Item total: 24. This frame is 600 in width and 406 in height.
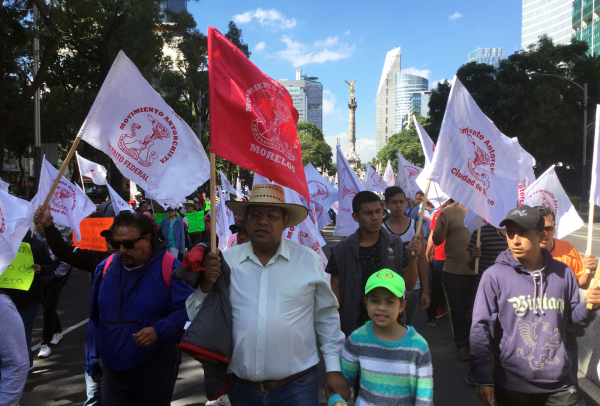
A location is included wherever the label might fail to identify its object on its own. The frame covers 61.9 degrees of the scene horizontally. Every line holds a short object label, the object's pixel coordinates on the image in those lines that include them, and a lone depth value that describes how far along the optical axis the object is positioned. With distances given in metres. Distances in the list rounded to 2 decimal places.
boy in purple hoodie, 2.71
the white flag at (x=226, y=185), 11.95
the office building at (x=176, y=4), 139.06
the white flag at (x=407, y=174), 10.73
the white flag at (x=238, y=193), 14.16
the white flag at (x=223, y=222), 8.54
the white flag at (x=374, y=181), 13.55
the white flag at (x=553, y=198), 5.36
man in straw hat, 2.39
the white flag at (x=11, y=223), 3.03
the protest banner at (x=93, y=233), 4.68
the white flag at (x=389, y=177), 16.42
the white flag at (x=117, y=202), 6.46
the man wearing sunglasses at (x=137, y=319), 2.83
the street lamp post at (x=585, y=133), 27.10
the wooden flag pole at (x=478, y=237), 4.44
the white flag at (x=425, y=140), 6.46
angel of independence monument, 96.19
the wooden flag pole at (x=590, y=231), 3.00
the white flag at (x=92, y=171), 10.71
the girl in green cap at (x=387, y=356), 2.36
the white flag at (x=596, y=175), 3.14
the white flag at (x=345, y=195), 6.63
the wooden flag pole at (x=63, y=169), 3.11
